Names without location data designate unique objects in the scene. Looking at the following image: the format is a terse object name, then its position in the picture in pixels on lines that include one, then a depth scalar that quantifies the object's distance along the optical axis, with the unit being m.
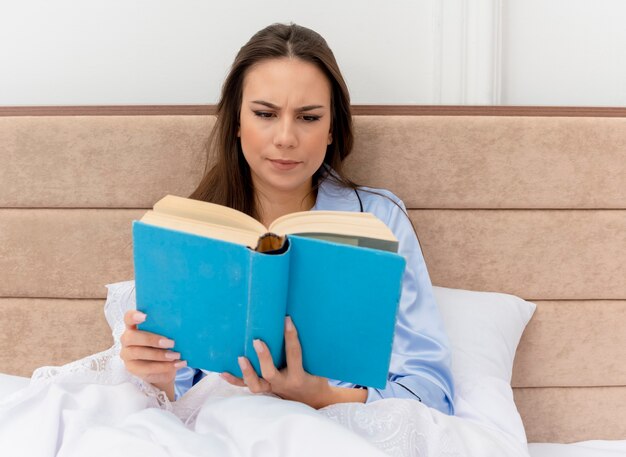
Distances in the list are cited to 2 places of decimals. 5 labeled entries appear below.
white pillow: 1.29
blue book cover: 0.88
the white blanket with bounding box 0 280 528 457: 0.92
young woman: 1.29
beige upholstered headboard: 1.56
